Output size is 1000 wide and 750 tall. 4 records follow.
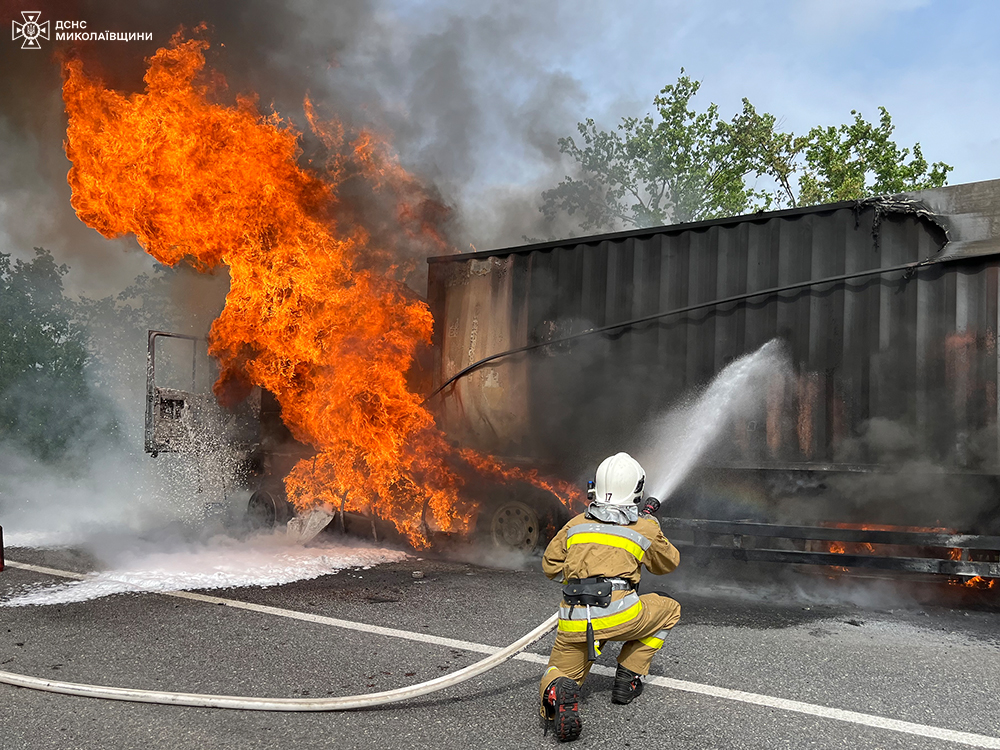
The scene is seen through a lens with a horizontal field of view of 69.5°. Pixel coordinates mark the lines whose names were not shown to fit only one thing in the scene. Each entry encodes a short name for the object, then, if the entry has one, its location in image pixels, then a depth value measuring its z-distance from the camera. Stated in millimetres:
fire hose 3529
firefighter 3350
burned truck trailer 5949
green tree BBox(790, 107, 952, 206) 23578
